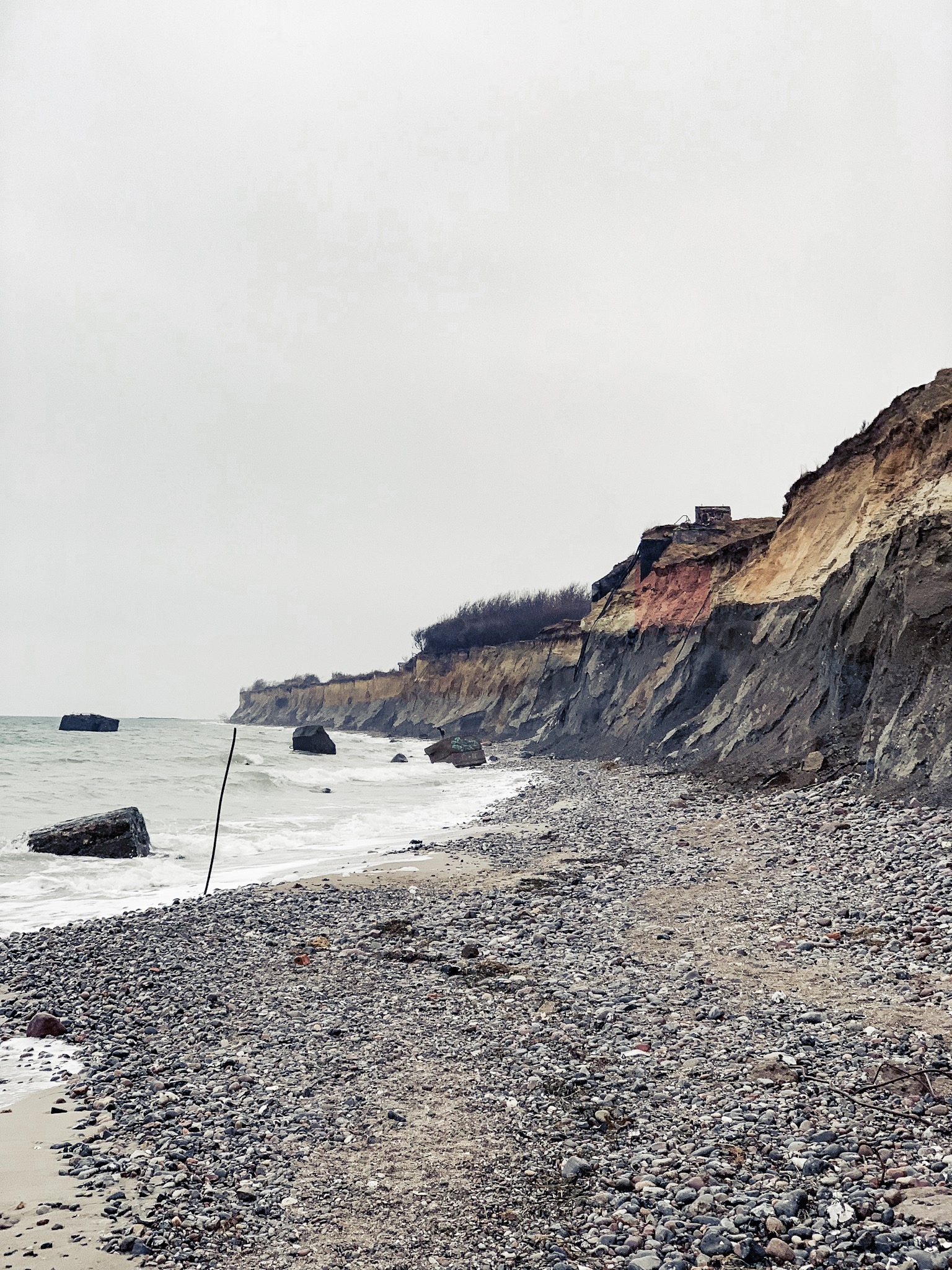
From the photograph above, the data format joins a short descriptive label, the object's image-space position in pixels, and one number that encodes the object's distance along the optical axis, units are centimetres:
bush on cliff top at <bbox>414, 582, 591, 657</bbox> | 8788
